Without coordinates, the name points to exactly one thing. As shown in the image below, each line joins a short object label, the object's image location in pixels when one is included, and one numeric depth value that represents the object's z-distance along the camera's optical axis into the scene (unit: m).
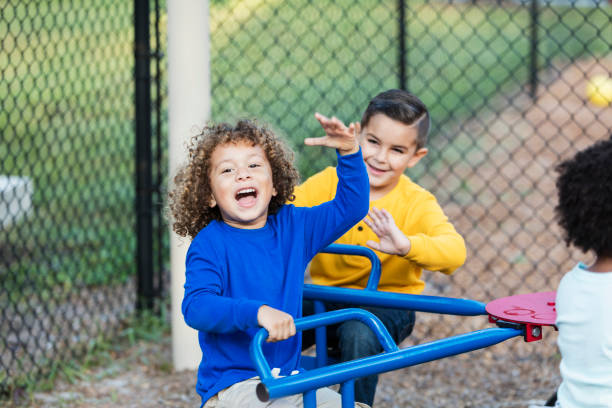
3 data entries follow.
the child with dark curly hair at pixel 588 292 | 2.59
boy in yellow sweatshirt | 3.14
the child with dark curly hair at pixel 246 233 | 2.83
